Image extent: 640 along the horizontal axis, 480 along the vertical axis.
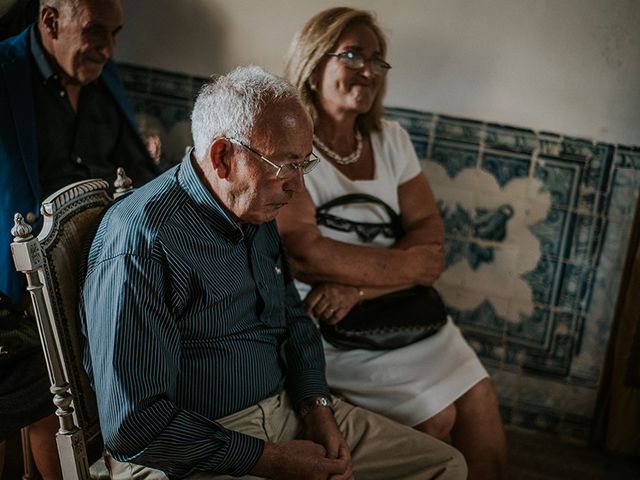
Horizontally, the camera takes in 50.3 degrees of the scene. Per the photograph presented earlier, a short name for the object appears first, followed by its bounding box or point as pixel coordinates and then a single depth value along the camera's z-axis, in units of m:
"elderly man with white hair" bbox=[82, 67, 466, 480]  1.20
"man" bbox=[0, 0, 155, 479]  1.93
